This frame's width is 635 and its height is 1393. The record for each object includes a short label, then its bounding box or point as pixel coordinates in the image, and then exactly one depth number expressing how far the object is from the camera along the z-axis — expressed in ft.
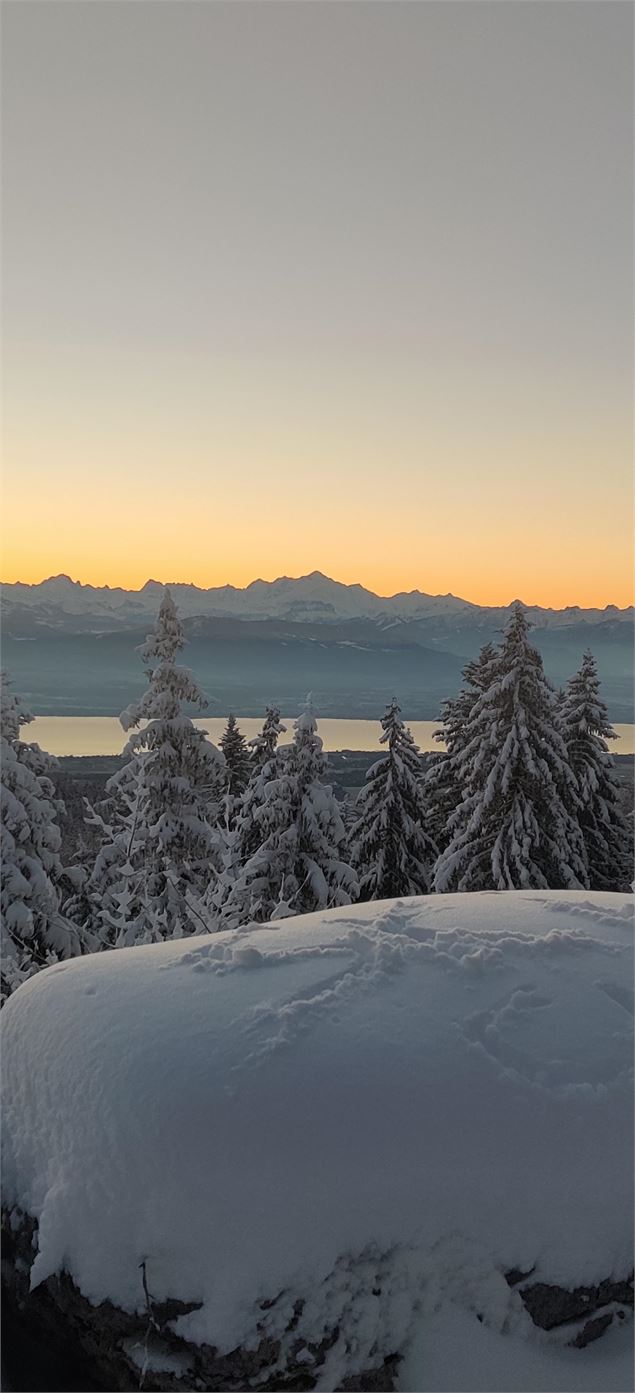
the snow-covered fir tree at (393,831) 80.28
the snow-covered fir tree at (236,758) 94.17
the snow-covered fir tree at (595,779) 85.66
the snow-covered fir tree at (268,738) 78.43
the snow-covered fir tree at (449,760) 85.87
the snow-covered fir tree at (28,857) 57.06
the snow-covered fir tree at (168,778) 66.33
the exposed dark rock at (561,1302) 14.62
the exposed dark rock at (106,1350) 13.94
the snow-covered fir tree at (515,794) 68.49
